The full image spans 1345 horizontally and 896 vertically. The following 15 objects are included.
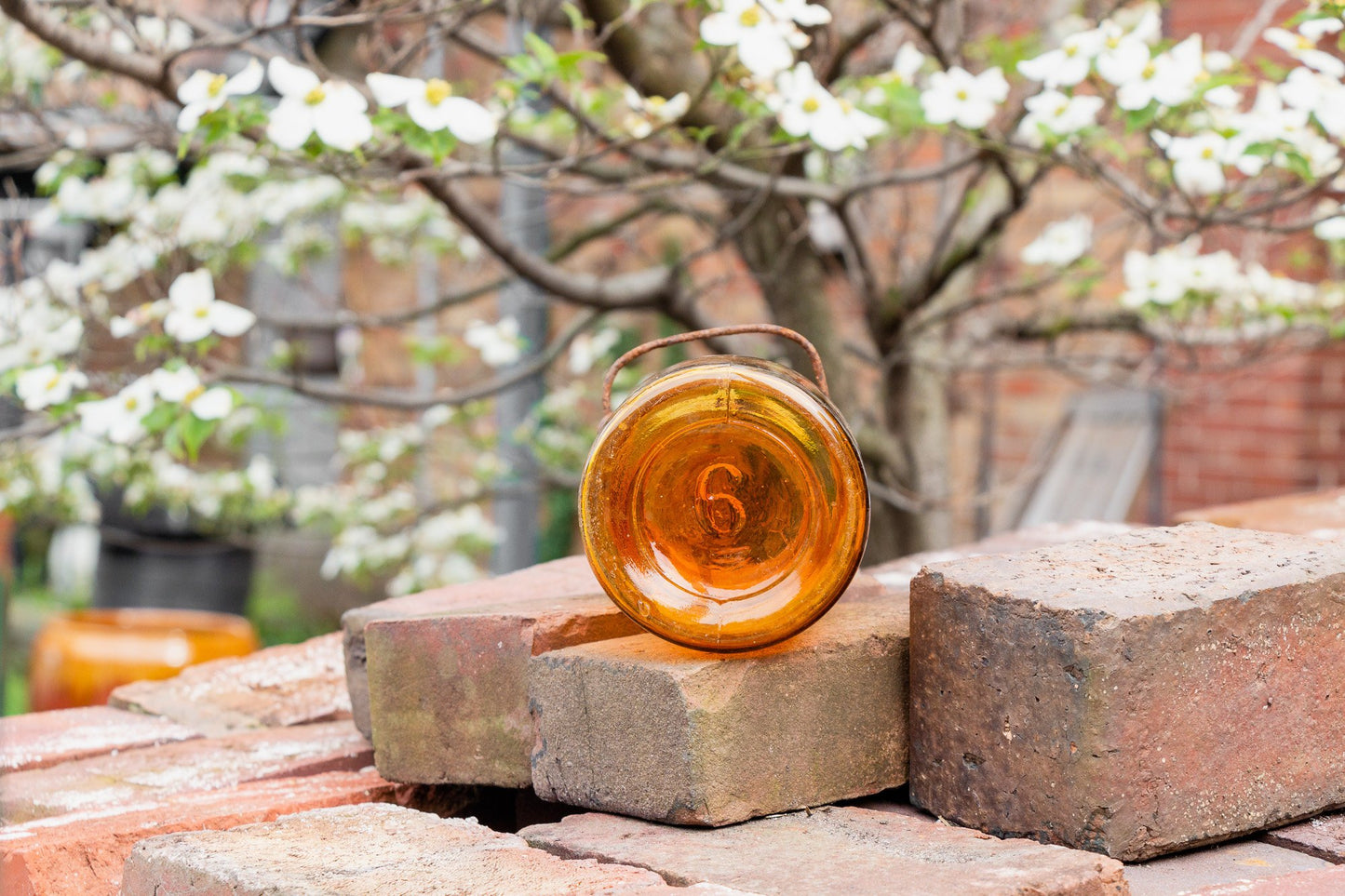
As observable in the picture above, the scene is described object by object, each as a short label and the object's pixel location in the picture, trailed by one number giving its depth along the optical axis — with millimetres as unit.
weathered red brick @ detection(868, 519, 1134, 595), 1545
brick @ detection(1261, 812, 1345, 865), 1273
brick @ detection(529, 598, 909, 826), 1275
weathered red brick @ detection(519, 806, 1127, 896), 1213
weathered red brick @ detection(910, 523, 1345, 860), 1248
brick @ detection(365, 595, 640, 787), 1343
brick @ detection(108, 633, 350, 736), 1525
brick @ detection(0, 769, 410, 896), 1291
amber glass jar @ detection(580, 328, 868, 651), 1286
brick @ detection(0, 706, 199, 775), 1455
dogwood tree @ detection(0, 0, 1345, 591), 1523
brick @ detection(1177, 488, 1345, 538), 1563
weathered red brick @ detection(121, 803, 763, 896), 1215
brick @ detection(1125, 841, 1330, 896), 1246
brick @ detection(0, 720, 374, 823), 1386
